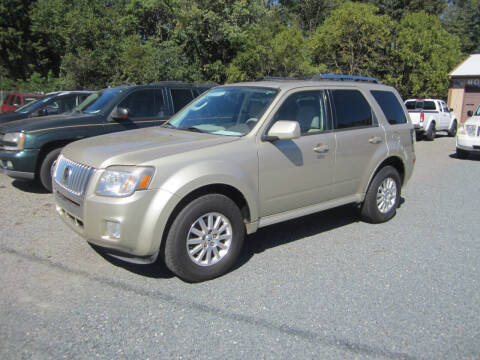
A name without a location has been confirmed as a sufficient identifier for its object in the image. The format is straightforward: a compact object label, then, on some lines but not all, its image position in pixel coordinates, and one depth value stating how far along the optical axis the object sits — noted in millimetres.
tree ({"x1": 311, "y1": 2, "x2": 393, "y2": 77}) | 22688
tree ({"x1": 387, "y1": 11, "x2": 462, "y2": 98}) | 25203
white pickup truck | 18125
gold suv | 3734
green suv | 7035
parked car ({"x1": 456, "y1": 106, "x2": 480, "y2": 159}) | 11953
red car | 16484
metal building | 28922
